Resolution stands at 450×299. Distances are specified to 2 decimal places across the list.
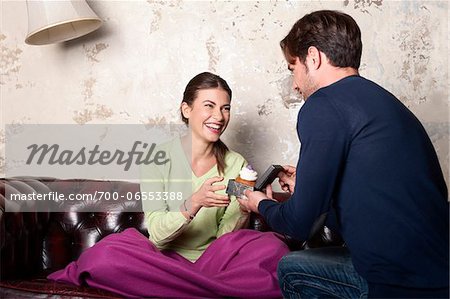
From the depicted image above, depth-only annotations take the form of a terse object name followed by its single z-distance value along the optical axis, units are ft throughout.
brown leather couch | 7.73
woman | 7.02
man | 5.31
